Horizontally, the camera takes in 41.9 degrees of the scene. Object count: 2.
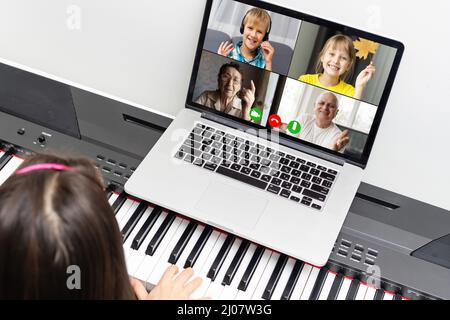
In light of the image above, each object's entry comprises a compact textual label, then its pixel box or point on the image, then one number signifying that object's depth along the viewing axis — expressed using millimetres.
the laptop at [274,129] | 1130
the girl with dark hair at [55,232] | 720
